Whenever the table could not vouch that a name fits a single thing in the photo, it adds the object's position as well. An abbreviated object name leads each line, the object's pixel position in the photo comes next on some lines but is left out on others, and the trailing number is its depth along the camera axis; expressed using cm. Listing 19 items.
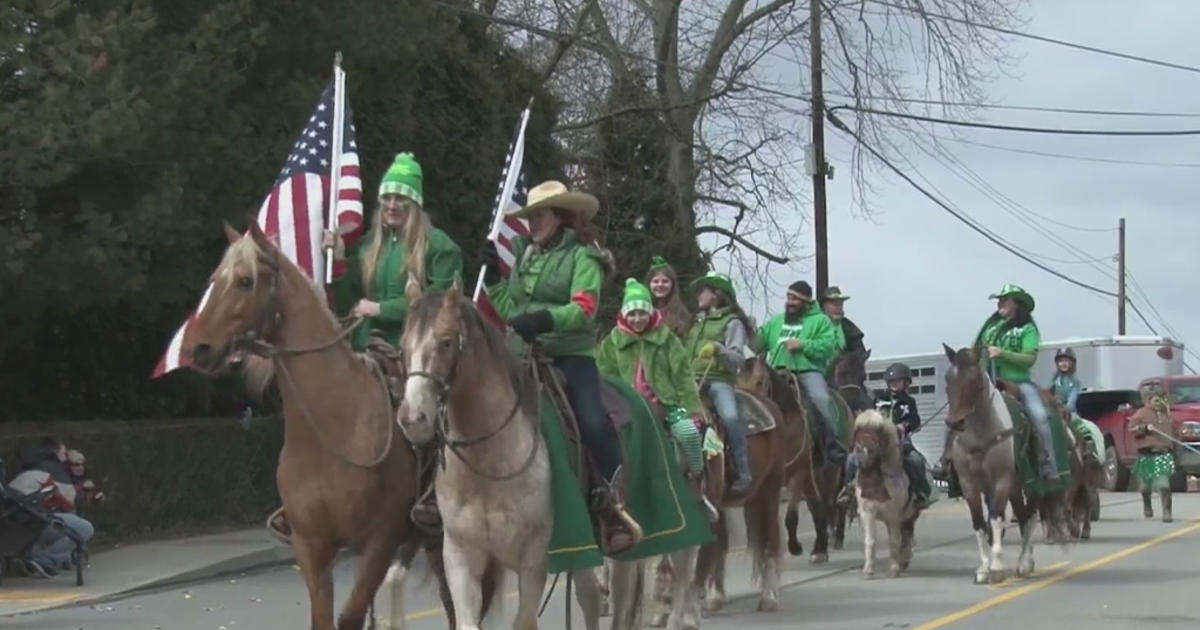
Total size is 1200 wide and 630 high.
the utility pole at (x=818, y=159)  3653
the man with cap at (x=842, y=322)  2177
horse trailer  4578
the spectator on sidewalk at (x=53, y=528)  1858
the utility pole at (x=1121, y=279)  7971
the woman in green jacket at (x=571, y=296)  1036
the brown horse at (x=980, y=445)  1755
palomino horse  977
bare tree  3606
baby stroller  1778
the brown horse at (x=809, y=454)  1731
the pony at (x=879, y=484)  1850
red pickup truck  3691
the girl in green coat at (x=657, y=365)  1299
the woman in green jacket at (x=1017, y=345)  1822
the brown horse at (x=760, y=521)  1477
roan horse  953
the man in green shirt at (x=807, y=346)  1892
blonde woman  1055
